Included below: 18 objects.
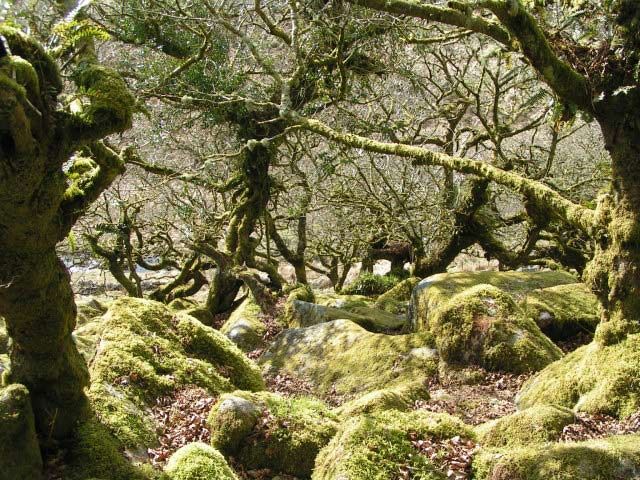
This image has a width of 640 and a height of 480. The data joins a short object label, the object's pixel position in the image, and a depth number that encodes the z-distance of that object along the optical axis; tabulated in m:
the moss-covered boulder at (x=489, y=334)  7.88
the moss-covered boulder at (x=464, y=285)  9.35
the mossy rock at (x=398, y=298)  12.54
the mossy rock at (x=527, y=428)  4.36
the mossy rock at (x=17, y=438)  3.97
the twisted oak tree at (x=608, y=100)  5.32
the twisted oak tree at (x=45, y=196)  3.60
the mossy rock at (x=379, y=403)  5.33
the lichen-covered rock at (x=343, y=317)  10.77
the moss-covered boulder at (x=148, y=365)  5.22
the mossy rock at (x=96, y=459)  4.45
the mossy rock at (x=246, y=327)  11.06
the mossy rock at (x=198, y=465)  4.16
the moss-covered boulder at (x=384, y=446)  3.99
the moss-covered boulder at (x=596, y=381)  5.06
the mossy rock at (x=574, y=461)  3.52
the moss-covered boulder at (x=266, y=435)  5.08
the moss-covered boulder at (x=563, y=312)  9.31
